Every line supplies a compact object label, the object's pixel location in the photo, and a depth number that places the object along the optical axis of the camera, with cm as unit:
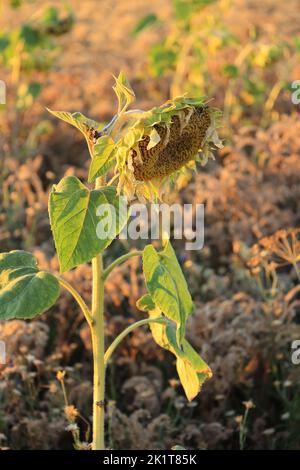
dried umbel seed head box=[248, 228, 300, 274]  390
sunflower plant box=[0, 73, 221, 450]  244
